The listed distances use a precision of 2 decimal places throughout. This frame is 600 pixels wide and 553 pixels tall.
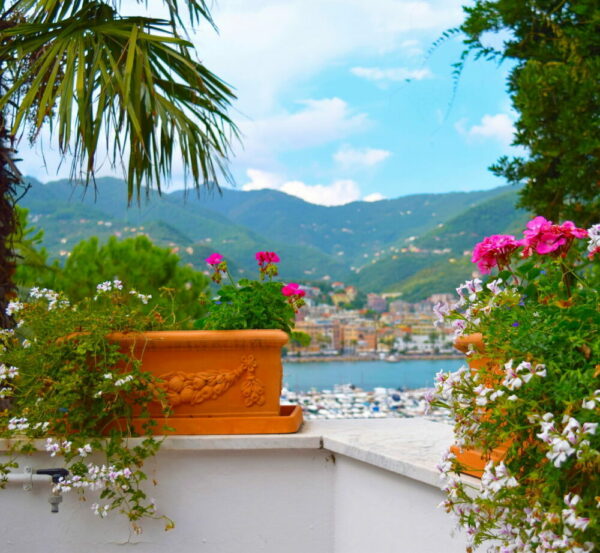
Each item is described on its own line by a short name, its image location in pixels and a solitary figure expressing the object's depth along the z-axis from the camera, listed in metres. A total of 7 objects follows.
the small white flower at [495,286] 1.40
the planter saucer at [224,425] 2.15
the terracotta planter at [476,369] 1.37
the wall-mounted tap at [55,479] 2.07
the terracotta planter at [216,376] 2.13
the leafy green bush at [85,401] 2.01
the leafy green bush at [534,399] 1.05
